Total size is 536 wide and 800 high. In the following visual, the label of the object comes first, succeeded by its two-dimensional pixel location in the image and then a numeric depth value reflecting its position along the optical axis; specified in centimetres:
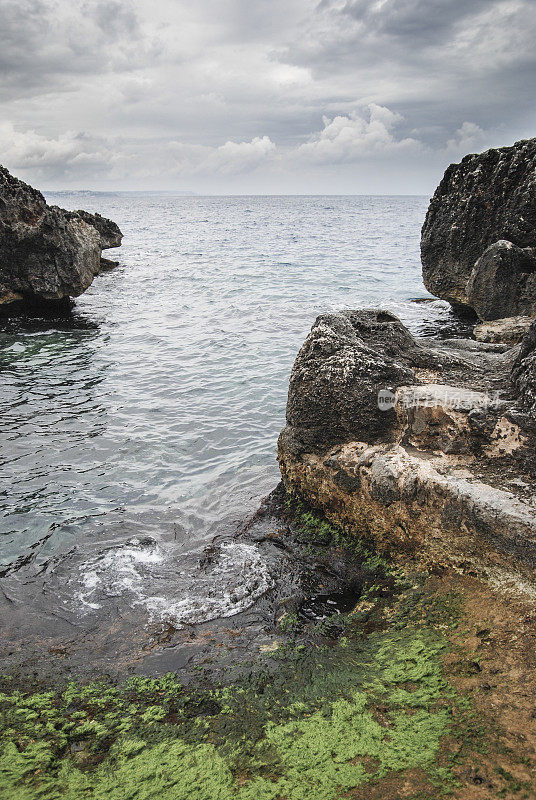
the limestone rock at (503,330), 1192
